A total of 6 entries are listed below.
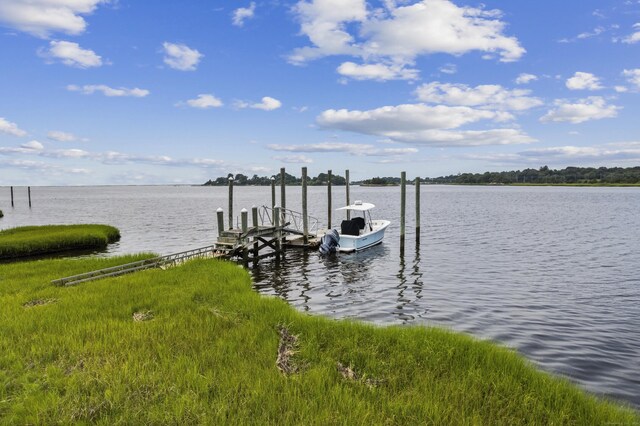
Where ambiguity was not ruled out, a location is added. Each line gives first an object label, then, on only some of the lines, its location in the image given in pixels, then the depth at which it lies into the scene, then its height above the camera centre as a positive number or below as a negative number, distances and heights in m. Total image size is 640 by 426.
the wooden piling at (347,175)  37.65 +1.11
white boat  27.89 -3.33
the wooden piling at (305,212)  28.94 -1.75
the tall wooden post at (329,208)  36.97 -1.97
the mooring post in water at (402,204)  27.68 -1.28
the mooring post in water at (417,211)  30.98 -1.95
